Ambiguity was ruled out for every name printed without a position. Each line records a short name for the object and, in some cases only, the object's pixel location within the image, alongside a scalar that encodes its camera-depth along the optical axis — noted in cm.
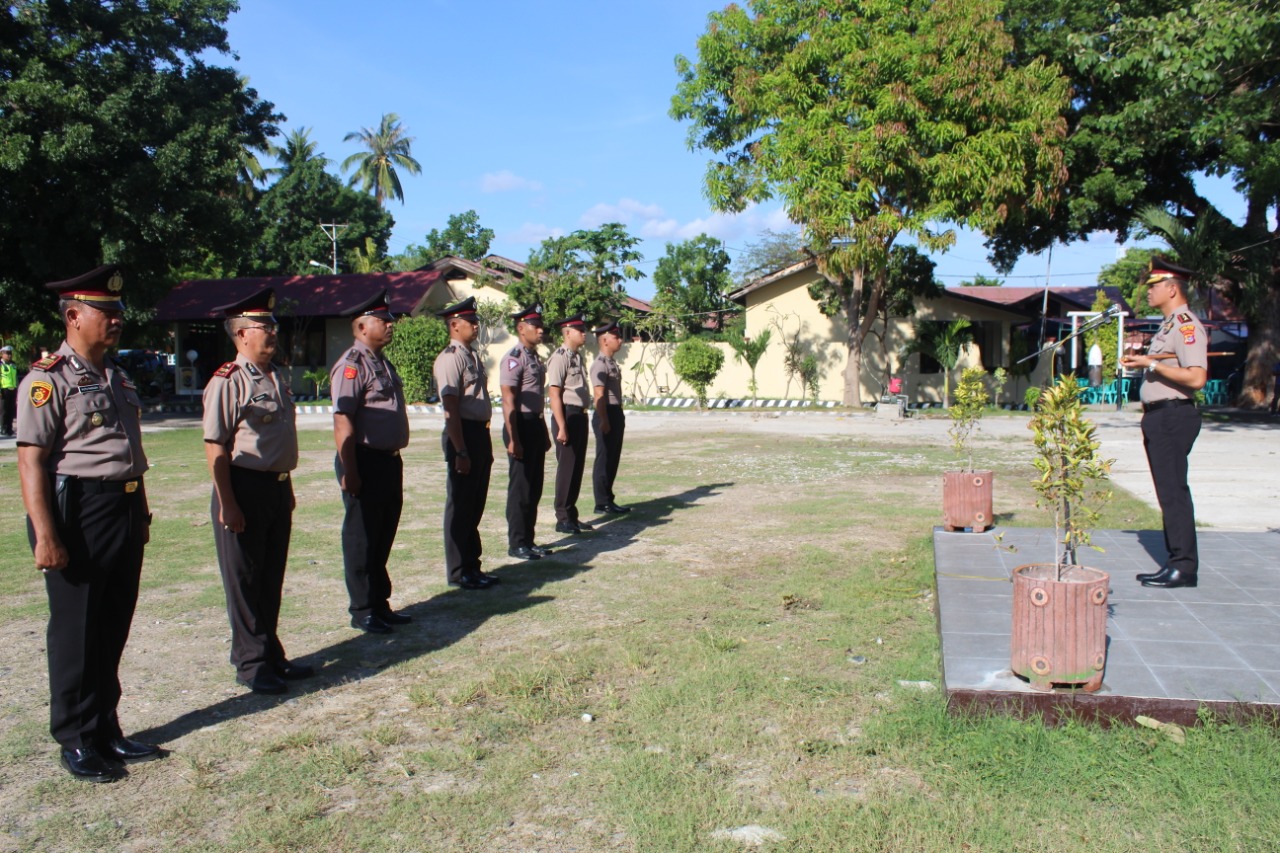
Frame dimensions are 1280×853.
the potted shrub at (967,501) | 747
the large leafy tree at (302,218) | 4209
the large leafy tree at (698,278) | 3338
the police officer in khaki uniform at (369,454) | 541
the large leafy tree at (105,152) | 2017
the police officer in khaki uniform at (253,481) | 434
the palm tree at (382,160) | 5575
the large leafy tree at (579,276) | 2942
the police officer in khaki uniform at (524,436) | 726
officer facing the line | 560
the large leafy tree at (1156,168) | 1895
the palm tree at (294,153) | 4594
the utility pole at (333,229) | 3988
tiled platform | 393
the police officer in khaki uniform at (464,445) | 637
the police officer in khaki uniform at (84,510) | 360
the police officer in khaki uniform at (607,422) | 925
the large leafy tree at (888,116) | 2091
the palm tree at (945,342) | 2667
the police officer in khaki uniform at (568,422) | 851
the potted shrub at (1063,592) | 394
